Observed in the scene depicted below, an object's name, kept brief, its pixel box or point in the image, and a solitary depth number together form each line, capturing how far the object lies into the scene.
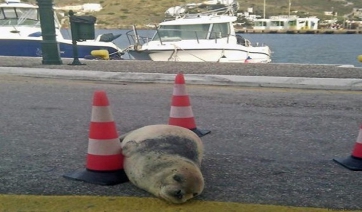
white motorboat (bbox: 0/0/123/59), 18.61
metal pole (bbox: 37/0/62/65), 12.09
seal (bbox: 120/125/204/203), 3.53
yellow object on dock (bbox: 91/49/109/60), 18.19
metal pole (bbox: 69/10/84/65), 12.39
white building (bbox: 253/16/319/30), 106.62
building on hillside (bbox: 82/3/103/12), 100.59
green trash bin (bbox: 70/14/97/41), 12.32
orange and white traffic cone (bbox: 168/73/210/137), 5.30
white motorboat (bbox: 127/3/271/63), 19.92
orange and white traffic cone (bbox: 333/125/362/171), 4.35
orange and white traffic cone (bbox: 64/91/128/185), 4.01
